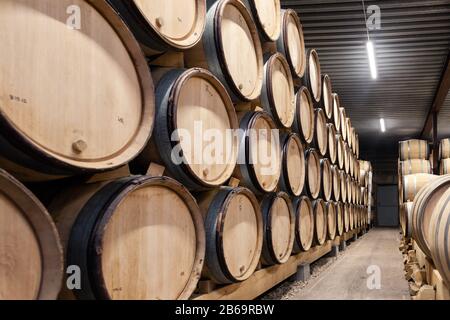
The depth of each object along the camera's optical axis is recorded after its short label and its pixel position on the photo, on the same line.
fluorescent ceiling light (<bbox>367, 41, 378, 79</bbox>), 8.73
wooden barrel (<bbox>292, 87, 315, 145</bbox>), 5.04
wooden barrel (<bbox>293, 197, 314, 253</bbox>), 4.91
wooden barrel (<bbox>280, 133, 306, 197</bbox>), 4.51
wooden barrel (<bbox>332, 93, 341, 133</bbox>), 7.97
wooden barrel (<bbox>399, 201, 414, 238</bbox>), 5.89
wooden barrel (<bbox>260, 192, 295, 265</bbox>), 3.90
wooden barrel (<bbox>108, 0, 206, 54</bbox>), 2.15
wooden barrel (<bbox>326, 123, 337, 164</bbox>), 7.07
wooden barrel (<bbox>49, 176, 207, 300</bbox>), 1.75
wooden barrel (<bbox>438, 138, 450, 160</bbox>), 12.34
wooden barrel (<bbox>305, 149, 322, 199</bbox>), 5.37
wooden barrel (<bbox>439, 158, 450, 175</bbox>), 11.92
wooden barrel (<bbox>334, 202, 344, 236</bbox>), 7.77
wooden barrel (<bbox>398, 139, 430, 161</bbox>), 12.30
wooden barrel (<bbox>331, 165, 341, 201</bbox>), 7.25
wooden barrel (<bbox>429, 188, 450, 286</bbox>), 2.08
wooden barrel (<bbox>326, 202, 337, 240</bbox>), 6.82
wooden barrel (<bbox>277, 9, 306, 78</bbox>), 4.71
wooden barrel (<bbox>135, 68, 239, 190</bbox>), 2.40
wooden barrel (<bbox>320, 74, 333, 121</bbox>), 6.76
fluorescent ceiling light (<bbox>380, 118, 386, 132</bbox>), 16.32
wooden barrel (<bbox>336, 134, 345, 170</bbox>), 8.11
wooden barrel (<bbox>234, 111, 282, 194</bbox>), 3.47
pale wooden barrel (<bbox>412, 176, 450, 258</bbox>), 3.41
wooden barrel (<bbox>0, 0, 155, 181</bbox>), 1.45
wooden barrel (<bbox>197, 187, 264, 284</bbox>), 2.85
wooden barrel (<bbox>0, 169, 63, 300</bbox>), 1.33
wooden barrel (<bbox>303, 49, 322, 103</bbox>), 5.66
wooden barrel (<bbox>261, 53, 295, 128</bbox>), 4.07
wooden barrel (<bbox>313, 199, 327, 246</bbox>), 5.81
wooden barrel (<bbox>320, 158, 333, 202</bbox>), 6.36
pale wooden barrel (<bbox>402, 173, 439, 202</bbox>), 6.38
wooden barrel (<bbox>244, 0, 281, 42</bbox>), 3.86
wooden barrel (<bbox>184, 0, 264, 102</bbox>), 3.01
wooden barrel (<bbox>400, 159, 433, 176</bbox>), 11.54
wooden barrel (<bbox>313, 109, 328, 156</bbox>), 6.04
